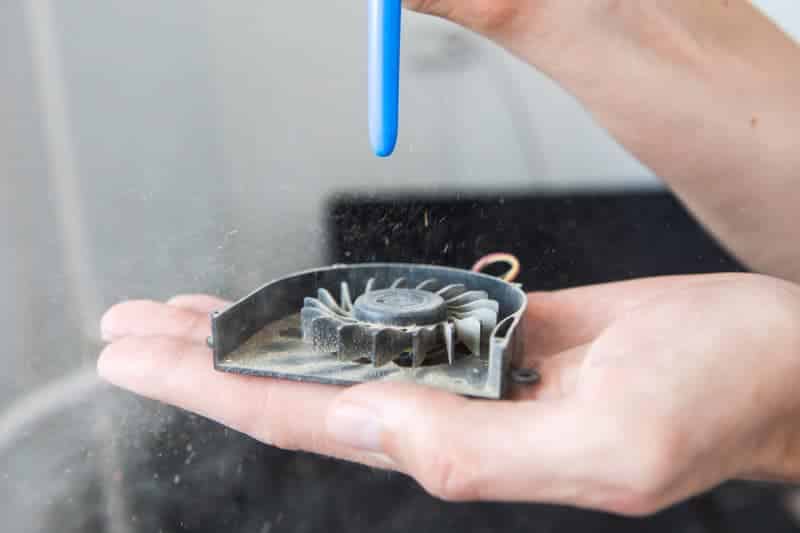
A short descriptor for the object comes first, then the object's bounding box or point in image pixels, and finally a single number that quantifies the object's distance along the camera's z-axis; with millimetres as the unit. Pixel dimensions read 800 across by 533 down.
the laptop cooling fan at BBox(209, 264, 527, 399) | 286
